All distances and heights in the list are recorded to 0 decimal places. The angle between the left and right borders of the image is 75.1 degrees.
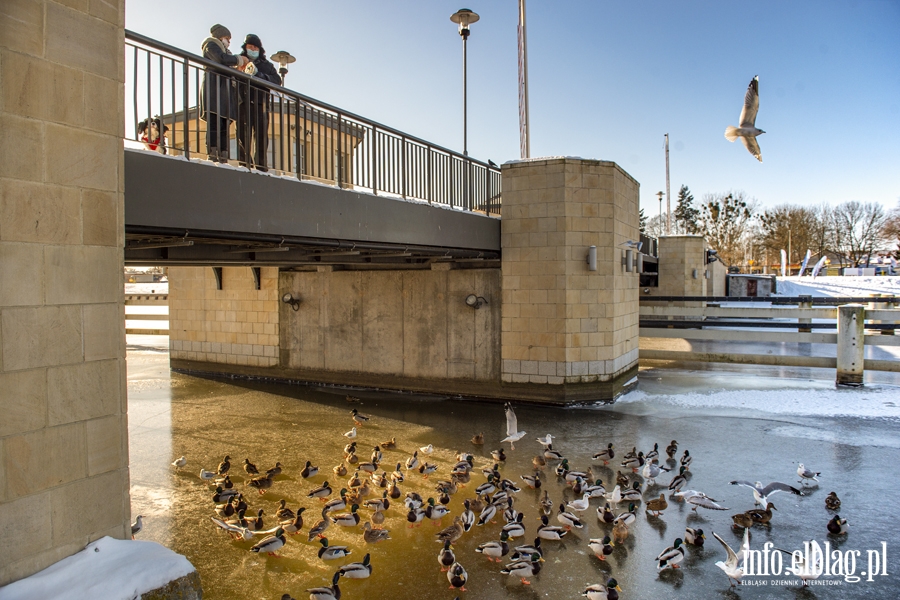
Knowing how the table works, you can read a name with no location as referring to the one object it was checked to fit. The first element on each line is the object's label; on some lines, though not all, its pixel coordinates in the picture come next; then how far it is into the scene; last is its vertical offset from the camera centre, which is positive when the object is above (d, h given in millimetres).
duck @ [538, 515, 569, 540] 6195 -2542
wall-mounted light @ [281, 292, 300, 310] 16047 -157
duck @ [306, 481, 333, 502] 7359 -2492
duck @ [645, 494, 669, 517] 6855 -2509
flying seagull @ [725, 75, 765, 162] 14898 +4313
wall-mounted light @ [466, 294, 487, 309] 13664 -181
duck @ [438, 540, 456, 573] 5508 -2496
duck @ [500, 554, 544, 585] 5324 -2517
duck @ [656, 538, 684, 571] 5504 -2500
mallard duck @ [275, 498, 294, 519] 6520 -2437
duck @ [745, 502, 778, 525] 6516 -2498
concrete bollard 14469 -1380
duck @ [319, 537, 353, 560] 5695 -2516
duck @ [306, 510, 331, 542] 6151 -2482
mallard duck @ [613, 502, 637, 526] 6374 -2476
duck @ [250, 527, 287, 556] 5797 -2486
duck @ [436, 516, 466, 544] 6008 -2478
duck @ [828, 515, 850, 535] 6211 -2493
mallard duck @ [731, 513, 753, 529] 6379 -2500
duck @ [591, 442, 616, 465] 8781 -2443
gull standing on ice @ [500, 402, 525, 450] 9523 -2248
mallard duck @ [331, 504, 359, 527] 6488 -2504
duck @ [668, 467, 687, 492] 7418 -2424
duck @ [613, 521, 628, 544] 6177 -2537
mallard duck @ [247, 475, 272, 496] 7570 -2450
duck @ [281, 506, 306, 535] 6320 -2489
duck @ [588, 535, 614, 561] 5754 -2511
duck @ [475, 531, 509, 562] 5630 -2482
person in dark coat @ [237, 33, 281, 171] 7429 +2299
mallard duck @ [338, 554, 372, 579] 5316 -2517
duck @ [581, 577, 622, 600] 4891 -2517
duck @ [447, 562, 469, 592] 5141 -2488
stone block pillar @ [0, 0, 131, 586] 3799 +93
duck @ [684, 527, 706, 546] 6012 -2521
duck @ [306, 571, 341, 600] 4875 -2502
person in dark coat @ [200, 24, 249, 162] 6902 +2425
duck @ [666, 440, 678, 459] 8938 -2411
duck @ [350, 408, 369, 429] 11102 -2352
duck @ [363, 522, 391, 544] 6051 -2505
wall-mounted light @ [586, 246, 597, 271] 12820 +757
